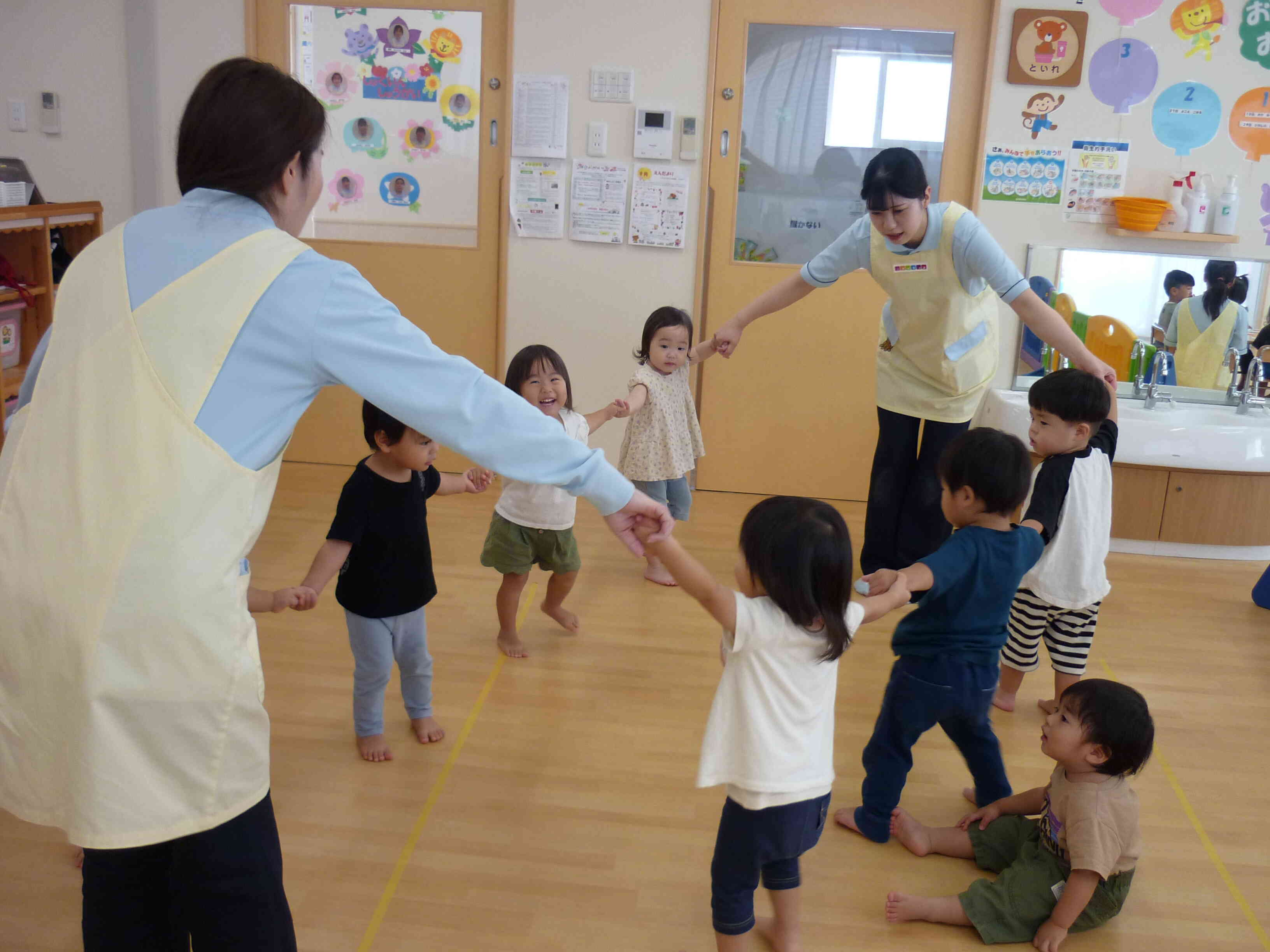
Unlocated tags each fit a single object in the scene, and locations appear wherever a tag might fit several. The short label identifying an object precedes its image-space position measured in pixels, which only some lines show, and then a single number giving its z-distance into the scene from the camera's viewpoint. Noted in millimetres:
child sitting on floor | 1801
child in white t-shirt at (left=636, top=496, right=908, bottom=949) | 1551
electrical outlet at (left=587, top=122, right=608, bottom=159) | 4254
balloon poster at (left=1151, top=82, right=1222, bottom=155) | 3990
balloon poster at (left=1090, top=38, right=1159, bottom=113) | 3971
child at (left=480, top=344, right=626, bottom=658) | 2758
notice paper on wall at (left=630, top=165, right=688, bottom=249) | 4281
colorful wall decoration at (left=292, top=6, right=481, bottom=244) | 4328
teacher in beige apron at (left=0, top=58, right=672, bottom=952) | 1109
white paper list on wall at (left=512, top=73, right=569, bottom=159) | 4234
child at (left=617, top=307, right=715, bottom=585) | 3373
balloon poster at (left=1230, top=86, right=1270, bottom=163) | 3975
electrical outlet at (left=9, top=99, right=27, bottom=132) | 4449
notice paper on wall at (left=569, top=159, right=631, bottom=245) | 4293
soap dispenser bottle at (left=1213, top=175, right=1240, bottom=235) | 4012
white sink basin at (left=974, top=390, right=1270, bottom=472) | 3781
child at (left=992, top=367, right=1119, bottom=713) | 2305
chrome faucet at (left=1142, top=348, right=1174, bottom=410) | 4102
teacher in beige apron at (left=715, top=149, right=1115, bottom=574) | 2742
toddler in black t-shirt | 2148
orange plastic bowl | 3975
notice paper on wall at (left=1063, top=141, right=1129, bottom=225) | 4059
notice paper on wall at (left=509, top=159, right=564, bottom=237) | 4320
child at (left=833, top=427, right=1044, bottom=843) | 1934
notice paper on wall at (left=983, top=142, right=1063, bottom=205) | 4090
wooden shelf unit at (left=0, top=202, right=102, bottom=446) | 3967
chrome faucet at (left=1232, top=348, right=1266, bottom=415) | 4086
